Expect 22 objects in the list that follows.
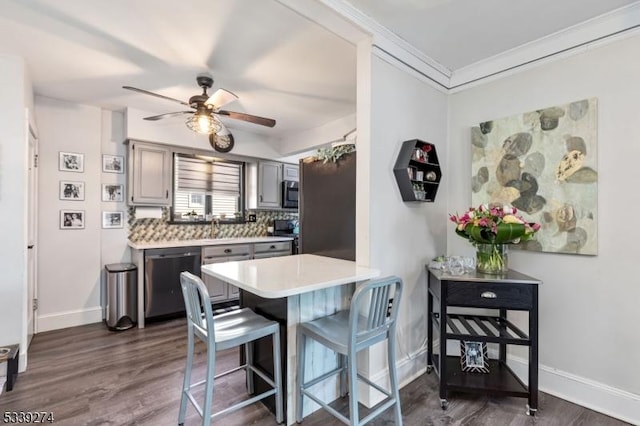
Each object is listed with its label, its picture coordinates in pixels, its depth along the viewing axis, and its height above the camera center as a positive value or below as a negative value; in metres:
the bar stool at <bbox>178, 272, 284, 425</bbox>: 1.51 -0.65
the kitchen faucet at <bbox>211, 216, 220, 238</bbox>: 4.57 -0.22
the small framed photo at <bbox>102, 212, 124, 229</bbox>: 3.68 -0.11
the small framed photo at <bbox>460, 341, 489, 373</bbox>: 2.23 -1.07
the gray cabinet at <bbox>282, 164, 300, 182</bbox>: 5.18 +0.69
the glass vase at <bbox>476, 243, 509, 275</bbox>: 2.07 -0.31
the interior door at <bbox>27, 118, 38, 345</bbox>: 2.88 -0.23
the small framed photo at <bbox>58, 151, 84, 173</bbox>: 3.42 +0.56
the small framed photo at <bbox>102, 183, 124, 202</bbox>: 3.68 +0.24
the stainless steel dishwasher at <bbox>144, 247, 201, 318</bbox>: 3.48 -0.78
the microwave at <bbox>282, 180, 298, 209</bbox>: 5.12 +0.31
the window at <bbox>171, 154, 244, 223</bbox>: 4.26 +0.33
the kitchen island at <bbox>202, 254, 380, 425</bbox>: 1.66 -0.55
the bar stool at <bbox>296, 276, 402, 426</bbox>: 1.52 -0.67
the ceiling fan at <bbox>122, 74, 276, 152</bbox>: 2.61 +0.93
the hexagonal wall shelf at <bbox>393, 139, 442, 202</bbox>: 2.19 +0.32
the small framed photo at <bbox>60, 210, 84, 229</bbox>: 3.43 -0.09
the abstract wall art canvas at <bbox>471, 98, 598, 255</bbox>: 2.04 +0.31
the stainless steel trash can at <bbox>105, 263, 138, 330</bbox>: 3.35 -0.95
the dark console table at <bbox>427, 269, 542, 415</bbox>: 1.89 -0.79
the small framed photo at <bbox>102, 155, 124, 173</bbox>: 3.69 +0.59
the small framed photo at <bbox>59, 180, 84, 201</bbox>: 3.43 +0.24
